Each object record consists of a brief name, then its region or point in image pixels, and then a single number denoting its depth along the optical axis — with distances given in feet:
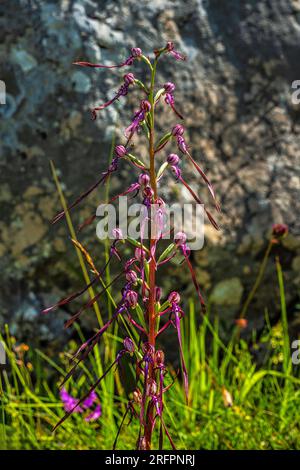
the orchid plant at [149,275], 5.08
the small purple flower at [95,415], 8.60
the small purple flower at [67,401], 8.88
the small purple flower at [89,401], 8.77
